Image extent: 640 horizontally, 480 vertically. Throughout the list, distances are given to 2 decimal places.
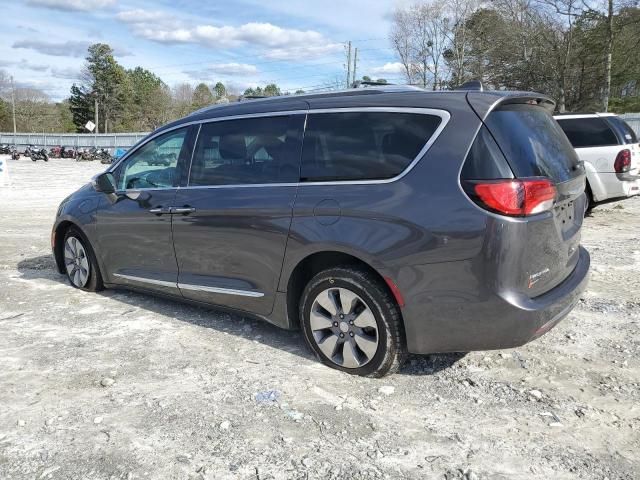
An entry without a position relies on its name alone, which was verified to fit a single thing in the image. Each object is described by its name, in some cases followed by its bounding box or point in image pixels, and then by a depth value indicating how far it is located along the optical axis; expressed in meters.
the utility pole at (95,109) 72.64
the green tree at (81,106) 79.06
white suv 9.24
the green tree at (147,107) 82.81
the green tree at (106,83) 78.31
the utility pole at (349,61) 54.34
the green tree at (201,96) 83.36
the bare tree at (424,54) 45.78
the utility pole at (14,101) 73.96
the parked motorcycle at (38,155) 39.74
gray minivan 3.13
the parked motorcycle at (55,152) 47.16
